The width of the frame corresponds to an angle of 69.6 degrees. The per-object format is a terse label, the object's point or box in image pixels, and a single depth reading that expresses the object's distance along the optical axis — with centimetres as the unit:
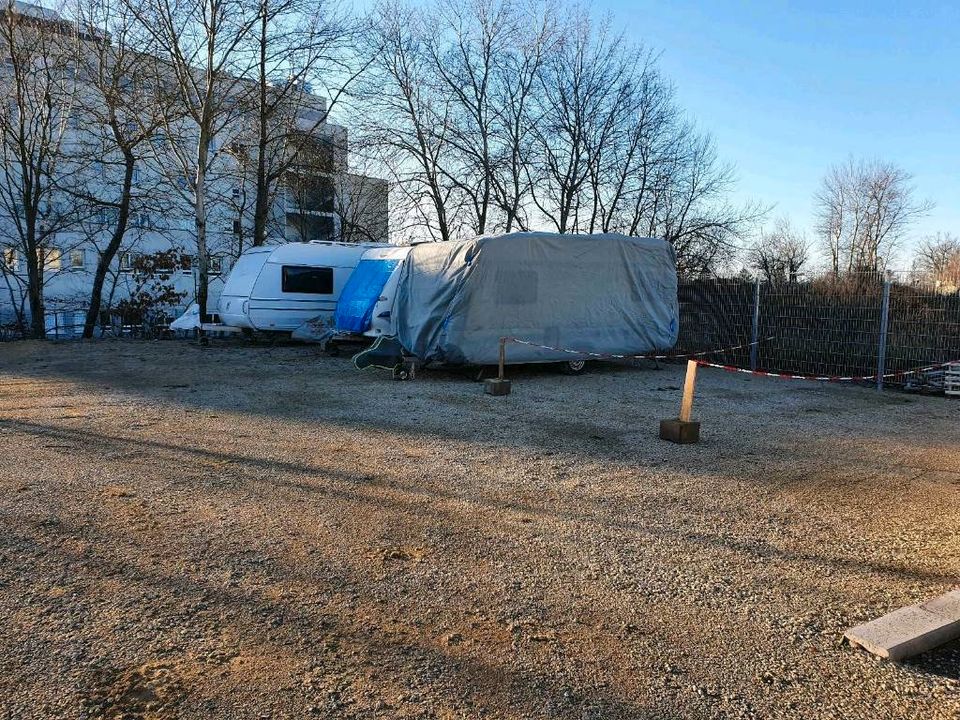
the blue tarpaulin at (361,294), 1459
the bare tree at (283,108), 2062
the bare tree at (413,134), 2420
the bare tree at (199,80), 1878
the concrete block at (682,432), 713
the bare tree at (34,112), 1930
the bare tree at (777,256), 1348
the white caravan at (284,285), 1706
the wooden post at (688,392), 685
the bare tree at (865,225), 3778
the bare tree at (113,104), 1950
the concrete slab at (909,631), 295
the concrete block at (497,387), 1010
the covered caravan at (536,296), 1131
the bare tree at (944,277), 1117
